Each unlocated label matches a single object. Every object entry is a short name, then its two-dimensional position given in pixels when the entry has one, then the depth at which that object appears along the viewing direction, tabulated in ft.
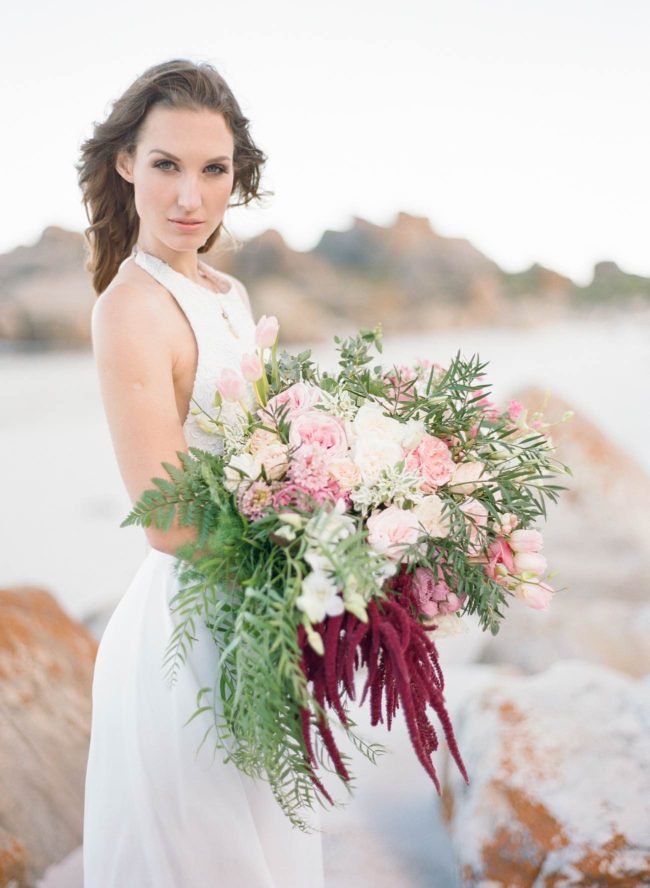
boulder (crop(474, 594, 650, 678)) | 10.02
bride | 4.09
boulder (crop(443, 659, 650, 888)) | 5.60
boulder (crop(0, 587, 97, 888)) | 6.31
